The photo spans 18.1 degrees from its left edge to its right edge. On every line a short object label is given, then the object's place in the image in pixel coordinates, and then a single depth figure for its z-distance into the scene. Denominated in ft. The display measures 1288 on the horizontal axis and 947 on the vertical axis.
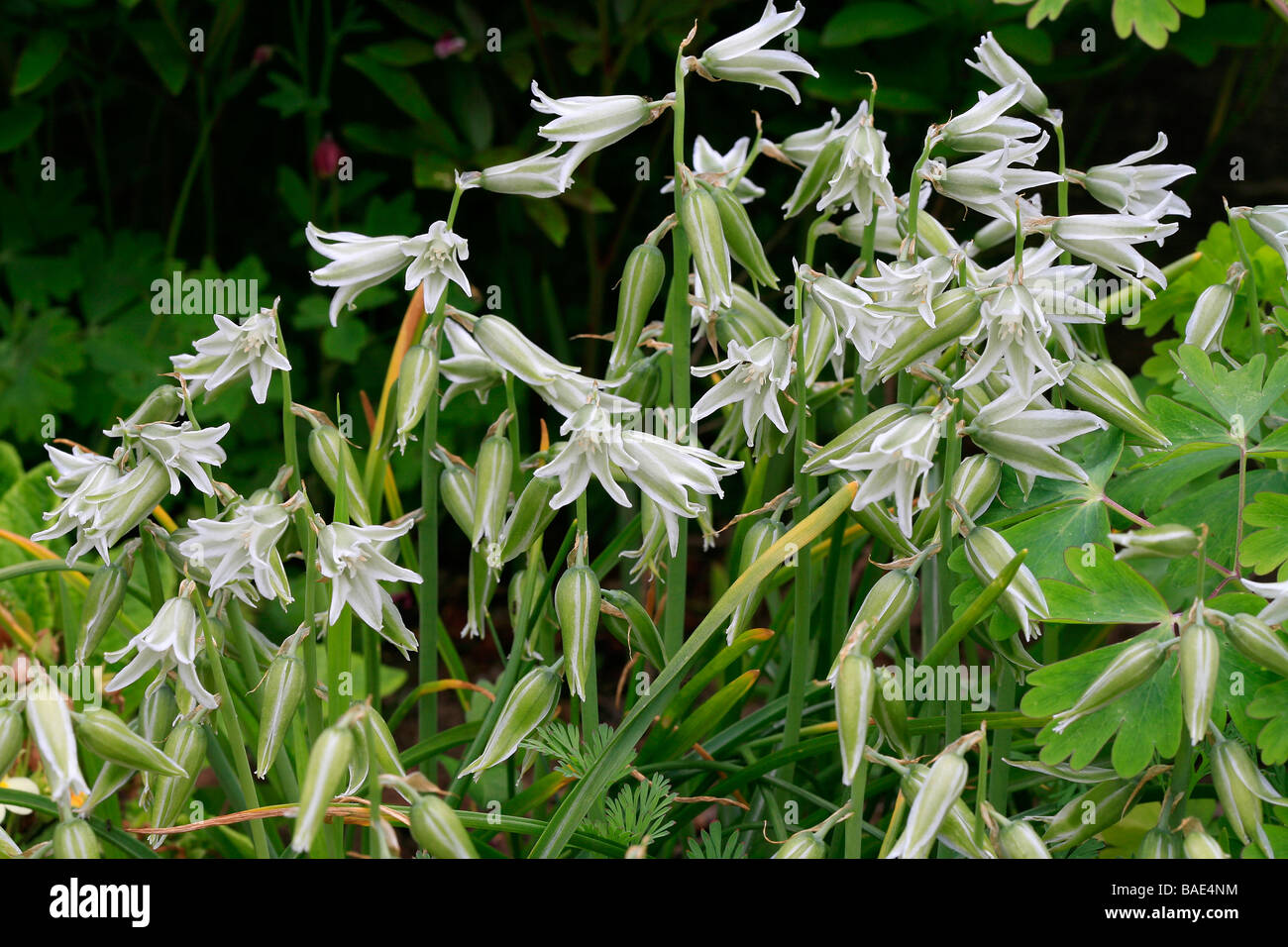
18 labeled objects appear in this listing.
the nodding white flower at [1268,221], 3.22
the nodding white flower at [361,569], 2.99
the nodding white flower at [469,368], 3.21
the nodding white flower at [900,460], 2.99
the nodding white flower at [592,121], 3.09
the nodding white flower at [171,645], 2.97
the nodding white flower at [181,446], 3.00
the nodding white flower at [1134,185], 3.19
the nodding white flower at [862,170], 3.18
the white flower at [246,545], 2.98
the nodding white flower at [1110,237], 3.09
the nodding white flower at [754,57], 3.11
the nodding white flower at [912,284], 3.03
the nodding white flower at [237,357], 3.05
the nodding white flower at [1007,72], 3.22
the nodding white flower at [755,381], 3.08
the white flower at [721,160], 3.39
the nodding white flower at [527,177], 3.12
